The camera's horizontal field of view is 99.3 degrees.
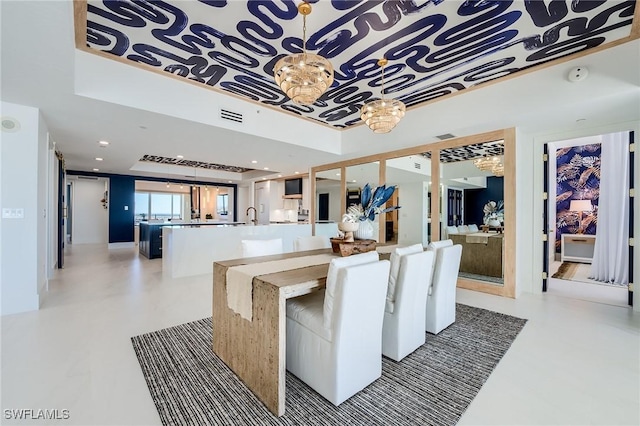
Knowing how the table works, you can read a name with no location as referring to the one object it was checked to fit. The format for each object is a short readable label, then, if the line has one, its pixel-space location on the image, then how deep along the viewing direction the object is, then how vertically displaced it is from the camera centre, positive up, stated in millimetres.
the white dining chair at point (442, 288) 2666 -774
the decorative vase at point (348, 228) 2748 -175
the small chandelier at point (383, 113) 3209 +1183
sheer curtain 4234 +11
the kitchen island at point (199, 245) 4941 -696
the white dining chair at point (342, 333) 1654 -808
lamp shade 5645 +154
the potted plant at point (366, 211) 2816 -2
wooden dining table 1623 -821
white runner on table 1879 -507
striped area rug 1609 -1224
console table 5926 -777
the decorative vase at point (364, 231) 2881 -215
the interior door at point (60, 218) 5613 -213
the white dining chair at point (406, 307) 2158 -782
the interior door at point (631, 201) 3611 +172
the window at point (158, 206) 11086 +128
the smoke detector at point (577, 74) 3023 +1569
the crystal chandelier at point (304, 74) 2295 +1192
